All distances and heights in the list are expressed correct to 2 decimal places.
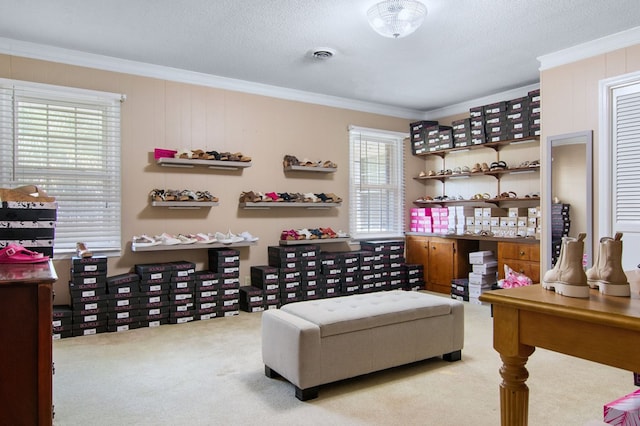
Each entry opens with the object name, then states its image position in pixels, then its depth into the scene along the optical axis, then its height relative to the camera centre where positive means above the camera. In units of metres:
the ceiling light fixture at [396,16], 3.21 +1.50
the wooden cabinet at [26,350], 1.66 -0.54
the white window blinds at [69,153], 4.11 +0.59
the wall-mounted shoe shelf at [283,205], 5.23 +0.09
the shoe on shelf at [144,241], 4.45 -0.31
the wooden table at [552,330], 1.19 -0.36
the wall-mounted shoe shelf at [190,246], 4.46 -0.37
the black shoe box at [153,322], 4.32 -1.12
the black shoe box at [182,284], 4.48 -0.76
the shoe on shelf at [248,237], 5.09 -0.29
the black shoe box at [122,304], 4.16 -0.90
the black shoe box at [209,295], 4.63 -0.90
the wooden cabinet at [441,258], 5.91 -0.66
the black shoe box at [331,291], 5.48 -1.01
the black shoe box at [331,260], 5.48 -0.61
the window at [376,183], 6.44 +0.45
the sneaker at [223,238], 4.89 -0.30
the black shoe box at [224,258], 4.79 -0.52
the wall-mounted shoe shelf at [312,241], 5.47 -0.37
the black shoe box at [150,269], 4.35 -0.58
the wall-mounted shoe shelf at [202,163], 4.68 +0.56
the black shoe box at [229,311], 4.77 -1.10
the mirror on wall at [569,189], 4.23 +0.24
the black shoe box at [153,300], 4.32 -0.89
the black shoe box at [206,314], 4.62 -1.10
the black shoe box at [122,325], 4.15 -1.10
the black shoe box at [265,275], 5.04 -0.74
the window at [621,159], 3.92 +0.50
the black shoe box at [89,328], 4.01 -1.09
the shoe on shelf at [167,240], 4.56 -0.30
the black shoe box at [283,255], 5.19 -0.52
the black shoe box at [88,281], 4.02 -0.65
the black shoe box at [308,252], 5.31 -0.49
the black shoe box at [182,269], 4.49 -0.59
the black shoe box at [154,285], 4.33 -0.74
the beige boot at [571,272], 1.40 -0.20
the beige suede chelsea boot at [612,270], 1.42 -0.20
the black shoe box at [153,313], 4.32 -1.03
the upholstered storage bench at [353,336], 2.67 -0.84
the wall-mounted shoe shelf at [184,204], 4.65 +0.09
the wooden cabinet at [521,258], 4.93 -0.53
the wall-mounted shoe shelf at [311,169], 5.61 +0.58
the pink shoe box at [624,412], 1.43 -0.69
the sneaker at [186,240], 4.68 -0.30
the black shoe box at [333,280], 5.49 -0.87
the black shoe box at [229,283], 4.78 -0.79
